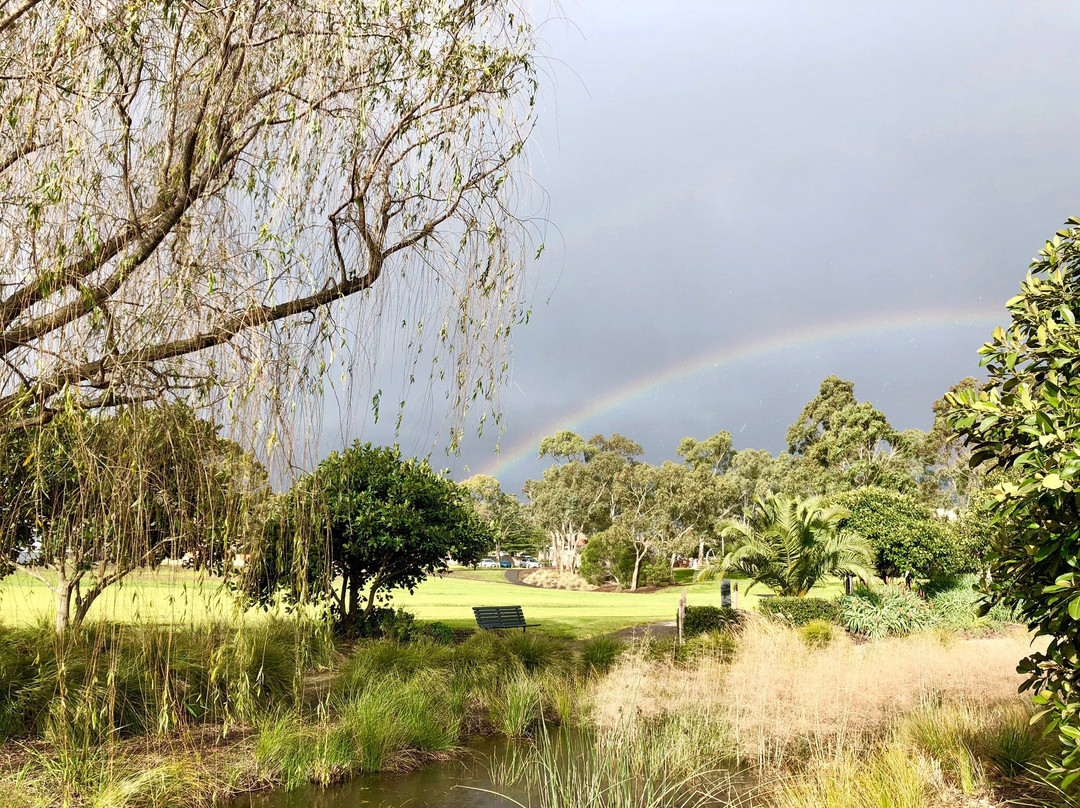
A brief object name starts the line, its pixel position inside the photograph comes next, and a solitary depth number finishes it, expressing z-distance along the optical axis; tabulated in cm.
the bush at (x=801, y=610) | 1540
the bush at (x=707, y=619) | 1446
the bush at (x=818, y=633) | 1191
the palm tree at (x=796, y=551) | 1744
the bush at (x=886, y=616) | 1476
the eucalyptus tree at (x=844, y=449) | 3950
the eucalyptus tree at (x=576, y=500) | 4953
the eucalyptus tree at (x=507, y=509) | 5459
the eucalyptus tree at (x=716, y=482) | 4234
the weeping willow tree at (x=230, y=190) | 380
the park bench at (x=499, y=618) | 1505
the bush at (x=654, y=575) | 4025
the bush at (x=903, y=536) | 2008
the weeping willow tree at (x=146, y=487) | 385
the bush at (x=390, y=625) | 1195
